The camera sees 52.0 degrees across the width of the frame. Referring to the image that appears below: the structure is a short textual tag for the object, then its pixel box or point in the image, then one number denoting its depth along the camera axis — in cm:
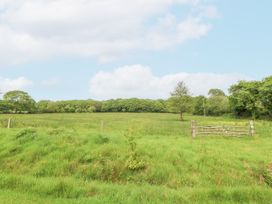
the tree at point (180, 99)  5403
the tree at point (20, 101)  7989
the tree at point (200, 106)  8483
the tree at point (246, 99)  6104
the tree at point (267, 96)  5838
